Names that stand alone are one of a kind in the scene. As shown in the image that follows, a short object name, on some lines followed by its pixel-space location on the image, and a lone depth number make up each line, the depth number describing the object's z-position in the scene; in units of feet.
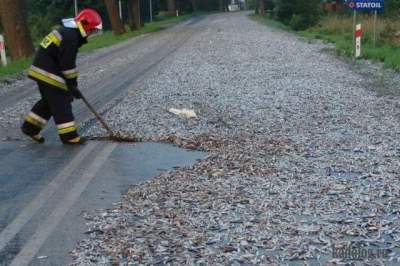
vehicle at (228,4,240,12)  400.47
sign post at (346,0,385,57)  68.08
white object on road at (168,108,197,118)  32.83
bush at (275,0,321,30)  143.69
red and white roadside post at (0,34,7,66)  70.45
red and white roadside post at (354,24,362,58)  64.80
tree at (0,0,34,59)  70.23
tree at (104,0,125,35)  136.86
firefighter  26.35
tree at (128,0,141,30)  157.48
